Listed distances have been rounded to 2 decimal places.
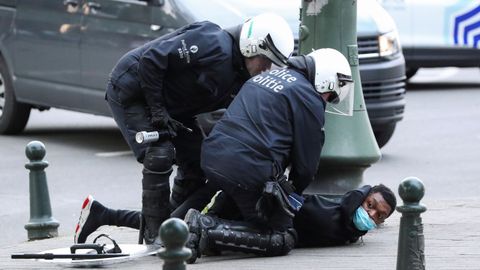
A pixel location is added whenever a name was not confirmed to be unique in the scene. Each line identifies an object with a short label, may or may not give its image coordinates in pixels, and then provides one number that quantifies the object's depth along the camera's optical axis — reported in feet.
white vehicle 116.16
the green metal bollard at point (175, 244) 31.19
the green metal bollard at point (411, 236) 39.17
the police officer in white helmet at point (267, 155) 45.78
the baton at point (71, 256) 45.44
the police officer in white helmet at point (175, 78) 48.21
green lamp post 52.95
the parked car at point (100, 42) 75.77
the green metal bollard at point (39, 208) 55.72
